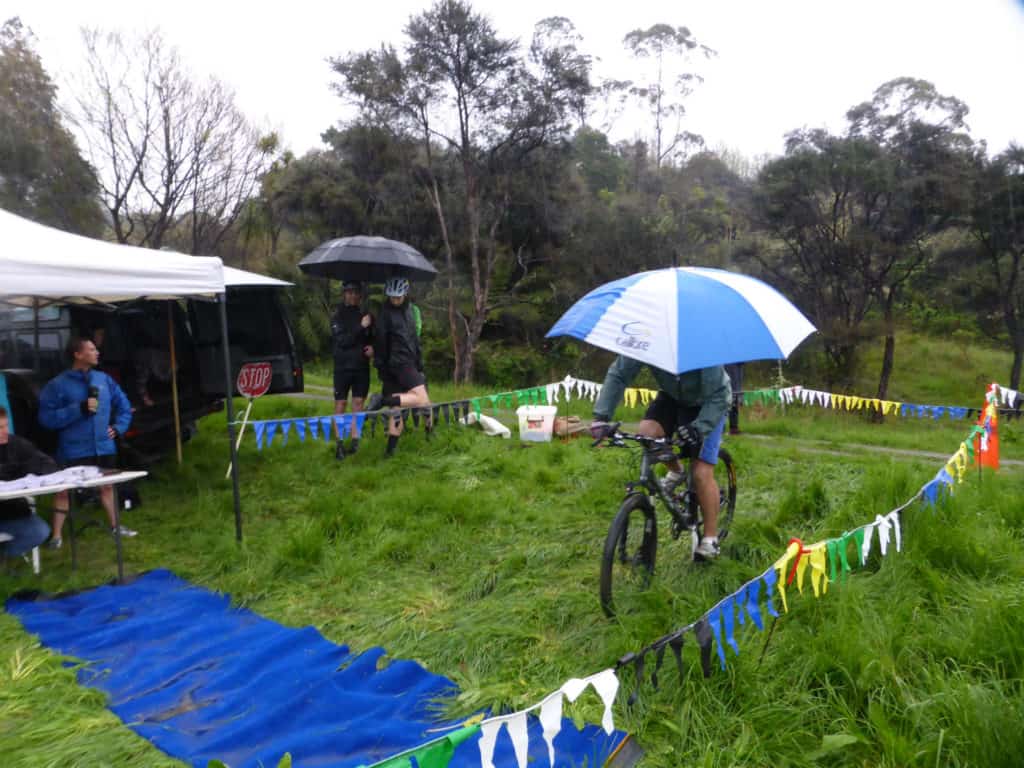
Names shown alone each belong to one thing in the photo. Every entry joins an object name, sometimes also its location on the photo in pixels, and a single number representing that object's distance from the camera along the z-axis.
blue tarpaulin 2.65
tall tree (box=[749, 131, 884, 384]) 17.28
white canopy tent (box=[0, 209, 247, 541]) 4.15
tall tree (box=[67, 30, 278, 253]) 13.15
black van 6.17
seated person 4.35
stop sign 7.30
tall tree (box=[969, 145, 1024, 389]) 17.00
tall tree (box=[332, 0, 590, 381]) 16.41
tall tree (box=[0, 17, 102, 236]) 13.60
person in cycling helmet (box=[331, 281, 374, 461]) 7.09
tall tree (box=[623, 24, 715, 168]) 24.30
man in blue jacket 5.01
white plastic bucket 7.70
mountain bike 3.46
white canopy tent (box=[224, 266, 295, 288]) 6.80
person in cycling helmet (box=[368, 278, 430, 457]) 6.82
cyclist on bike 3.68
